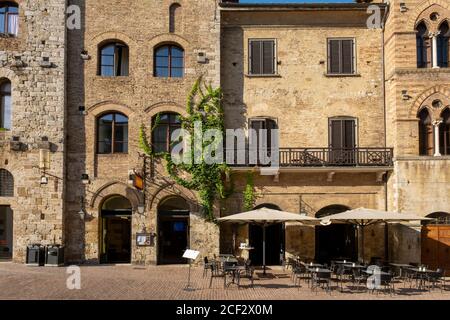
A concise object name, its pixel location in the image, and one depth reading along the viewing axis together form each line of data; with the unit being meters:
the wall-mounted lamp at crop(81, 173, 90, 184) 21.67
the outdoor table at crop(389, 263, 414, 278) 17.95
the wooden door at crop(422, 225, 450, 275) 20.41
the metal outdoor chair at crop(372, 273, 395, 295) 15.38
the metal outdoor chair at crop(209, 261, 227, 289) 17.16
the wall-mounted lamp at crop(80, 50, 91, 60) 22.05
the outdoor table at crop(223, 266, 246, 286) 16.30
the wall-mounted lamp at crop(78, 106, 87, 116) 21.89
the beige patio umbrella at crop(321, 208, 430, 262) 17.53
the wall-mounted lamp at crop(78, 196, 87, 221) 21.47
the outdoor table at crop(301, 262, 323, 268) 17.34
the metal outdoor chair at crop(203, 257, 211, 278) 17.90
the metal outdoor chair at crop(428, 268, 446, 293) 16.34
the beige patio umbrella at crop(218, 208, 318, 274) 17.73
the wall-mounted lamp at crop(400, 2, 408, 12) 20.98
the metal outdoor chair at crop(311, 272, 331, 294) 15.87
